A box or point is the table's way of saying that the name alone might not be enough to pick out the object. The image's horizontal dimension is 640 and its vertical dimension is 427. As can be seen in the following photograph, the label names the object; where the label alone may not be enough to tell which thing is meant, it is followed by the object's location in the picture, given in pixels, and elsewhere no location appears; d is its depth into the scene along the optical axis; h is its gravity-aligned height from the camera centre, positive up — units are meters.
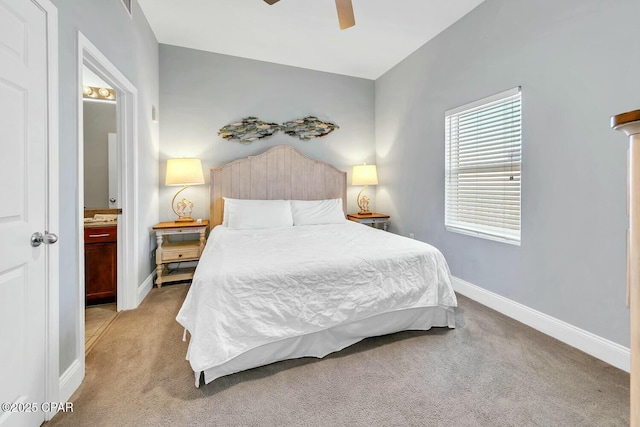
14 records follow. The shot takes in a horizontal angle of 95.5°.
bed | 1.69 -0.56
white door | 1.18 +0.02
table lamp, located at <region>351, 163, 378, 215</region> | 4.30 +0.52
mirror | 3.47 +0.76
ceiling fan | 2.08 +1.47
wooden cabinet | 2.78 -0.52
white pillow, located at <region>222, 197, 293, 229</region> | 3.37 -0.05
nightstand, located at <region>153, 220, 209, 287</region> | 3.23 -0.45
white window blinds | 2.55 +0.42
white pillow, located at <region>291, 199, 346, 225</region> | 3.68 -0.03
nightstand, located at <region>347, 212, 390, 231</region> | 4.21 -0.12
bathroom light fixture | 3.42 +1.38
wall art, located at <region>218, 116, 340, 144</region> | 3.92 +1.14
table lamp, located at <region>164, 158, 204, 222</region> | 3.37 +0.43
